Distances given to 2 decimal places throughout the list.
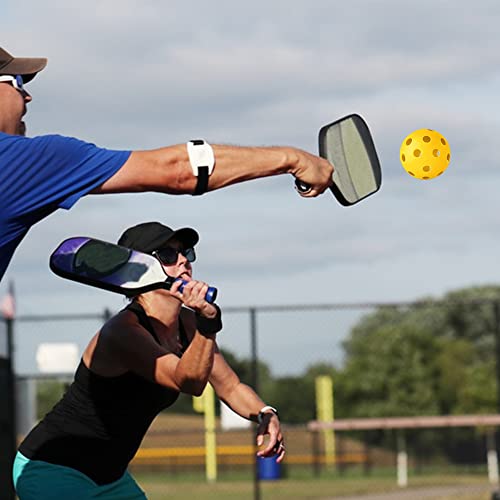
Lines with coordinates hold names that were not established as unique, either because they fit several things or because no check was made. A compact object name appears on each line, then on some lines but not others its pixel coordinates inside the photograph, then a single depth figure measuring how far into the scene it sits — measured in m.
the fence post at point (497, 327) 17.32
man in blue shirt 4.14
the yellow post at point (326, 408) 26.42
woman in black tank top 6.04
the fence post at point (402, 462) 24.06
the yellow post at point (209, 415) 21.66
